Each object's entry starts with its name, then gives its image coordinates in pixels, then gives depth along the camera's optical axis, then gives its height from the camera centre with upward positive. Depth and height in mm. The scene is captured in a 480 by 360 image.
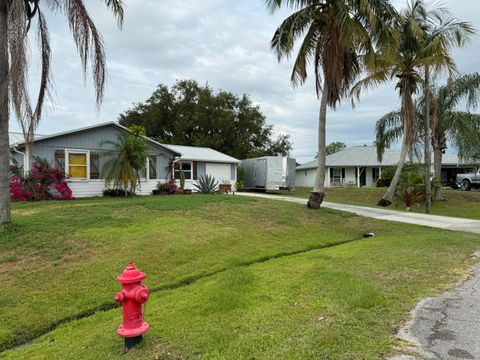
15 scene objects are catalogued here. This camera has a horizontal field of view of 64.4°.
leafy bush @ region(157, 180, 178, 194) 21344 -453
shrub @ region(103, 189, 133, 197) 18894 -609
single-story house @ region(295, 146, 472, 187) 36938 +854
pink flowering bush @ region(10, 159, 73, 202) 15500 -121
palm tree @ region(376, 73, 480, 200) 21938 +3069
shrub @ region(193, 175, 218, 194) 22094 -453
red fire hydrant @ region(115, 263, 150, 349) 3412 -1155
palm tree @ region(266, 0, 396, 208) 12719 +4737
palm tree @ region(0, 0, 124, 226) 6586 +2275
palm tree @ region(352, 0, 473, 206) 16859 +5437
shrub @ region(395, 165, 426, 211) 20078 -733
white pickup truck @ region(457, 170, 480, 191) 31797 -629
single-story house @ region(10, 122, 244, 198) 17609 +1243
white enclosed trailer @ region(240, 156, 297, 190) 26689 +292
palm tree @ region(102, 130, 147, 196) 17578 +865
